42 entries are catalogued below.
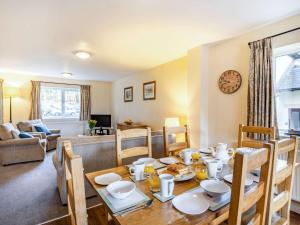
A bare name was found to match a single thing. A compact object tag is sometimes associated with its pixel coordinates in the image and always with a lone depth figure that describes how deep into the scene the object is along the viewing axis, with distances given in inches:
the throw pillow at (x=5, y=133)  141.6
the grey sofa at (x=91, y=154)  84.9
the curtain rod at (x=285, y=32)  79.5
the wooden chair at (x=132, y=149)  63.3
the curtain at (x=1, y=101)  199.8
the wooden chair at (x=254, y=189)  26.6
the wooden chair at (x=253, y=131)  71.1
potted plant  216.5
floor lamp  194.9
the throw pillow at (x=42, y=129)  188.9
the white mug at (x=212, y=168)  48.9
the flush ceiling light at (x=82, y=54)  126.1
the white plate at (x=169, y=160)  61.6
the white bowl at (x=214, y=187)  39.2
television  245.8
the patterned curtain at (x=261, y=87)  85.7
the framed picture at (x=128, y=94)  217.3
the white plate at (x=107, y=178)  46.2
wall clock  102.6
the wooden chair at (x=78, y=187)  31.2
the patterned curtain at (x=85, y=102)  251.4
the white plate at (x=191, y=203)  34.7
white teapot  62.2
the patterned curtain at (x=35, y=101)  218.5
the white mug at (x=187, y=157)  60.4
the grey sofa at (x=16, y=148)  141.7
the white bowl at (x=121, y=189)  37.9
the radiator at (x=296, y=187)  77.9
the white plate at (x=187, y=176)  47.7
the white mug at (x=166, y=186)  39.0
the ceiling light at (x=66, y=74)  200.1
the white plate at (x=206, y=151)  73.9
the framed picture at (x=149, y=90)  175.8
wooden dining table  31.4
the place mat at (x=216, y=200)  35.7
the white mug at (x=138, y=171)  48.3
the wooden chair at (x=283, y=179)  37.9
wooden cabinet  181.4
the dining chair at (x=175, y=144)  77.4
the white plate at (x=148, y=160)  61.0
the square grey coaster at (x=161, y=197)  38.6
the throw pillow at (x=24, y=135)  152.2
